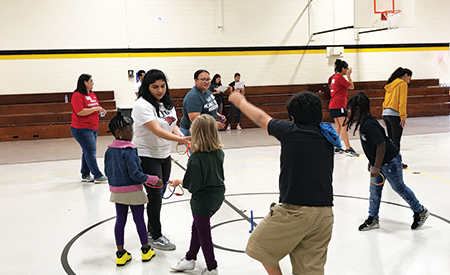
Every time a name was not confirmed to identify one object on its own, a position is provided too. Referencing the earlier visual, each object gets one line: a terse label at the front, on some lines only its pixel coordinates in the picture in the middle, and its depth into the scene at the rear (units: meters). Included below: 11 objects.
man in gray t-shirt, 4.31
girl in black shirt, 3.56
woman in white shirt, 3.27
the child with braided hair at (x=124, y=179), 3.05
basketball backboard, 11.48
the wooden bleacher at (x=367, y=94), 13.08
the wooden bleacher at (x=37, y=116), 11.31
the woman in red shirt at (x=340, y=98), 7.66
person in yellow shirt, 5.80
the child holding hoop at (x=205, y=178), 2.75
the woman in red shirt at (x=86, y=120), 5.93
